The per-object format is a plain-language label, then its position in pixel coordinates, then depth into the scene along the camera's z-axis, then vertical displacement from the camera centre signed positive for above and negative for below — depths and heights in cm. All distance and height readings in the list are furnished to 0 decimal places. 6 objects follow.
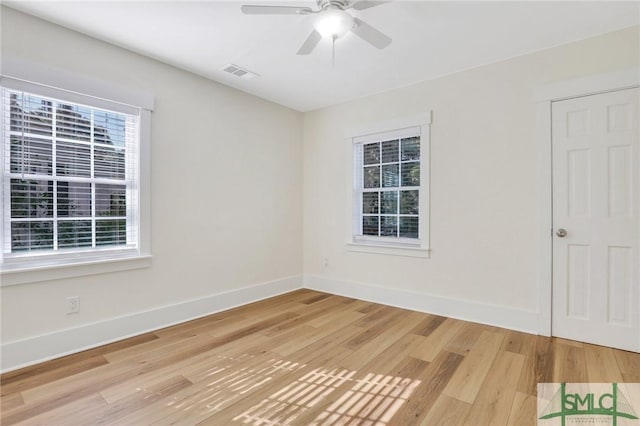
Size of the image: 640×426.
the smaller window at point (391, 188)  358 +29
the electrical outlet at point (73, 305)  248 -75
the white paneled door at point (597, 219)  248 -6
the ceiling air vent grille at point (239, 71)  314 +147
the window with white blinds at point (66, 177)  228 +28
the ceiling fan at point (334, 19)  185 +122
